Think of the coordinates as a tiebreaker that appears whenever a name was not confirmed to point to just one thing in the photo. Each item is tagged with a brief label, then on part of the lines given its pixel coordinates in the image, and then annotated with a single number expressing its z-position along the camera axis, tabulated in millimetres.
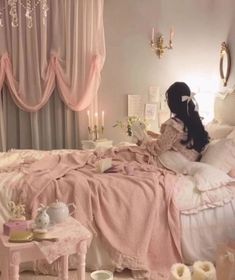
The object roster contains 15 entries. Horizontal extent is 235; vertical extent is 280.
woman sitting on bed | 3221
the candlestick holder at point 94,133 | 4738
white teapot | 2234
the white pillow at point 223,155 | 3045
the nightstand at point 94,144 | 4515
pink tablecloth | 2037
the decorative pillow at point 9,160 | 3133
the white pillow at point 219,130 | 3621
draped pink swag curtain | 4551
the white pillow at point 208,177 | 2793
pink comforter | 2668
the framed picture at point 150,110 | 4883
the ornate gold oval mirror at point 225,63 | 4176
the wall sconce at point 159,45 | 4730
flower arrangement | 4348
